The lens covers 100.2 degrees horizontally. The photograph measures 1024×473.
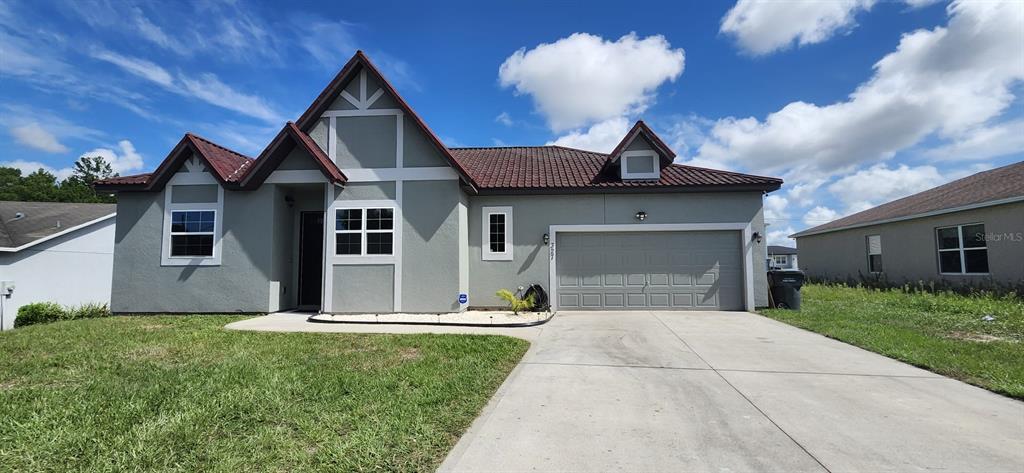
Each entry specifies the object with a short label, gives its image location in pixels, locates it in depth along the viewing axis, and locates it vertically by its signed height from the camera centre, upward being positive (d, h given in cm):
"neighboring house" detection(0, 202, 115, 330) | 1691 +84
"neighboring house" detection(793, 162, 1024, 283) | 1277 +97
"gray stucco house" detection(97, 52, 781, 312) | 1071 +108
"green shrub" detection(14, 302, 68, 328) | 1088 -105
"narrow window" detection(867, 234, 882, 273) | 1814 +38
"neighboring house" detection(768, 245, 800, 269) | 4150 +82
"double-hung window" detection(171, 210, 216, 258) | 1096 +99
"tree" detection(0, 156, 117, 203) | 4447 +914
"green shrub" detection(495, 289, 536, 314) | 1080 -89
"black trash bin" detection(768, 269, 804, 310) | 1137 -62
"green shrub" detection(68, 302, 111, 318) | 1105 -103
